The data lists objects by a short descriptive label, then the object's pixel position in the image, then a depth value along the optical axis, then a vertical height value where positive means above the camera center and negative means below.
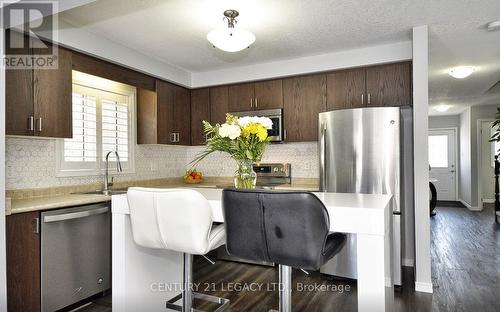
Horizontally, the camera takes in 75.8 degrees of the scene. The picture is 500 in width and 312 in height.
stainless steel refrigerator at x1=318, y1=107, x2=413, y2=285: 2.86 -0.03
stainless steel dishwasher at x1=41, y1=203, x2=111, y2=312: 2.28 -0.73
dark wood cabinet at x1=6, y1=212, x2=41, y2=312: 2.10 -0.68
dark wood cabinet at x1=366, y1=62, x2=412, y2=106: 3.34 +0.76
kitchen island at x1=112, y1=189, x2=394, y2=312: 1.38 -0.54
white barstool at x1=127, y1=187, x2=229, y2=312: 1.59 -0.32
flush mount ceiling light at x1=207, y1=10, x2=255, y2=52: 2.31 +0.88
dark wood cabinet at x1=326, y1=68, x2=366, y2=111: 3.54 +0.76
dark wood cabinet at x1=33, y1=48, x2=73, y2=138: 2.55 +0.50
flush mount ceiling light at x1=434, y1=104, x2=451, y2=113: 6.99 +1.08
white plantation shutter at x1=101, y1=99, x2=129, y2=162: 3.46 +0.35
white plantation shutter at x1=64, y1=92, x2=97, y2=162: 3.09 +0.28
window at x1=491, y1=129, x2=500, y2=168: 7.41 +0.17
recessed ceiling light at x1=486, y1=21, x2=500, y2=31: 2.78 +1.15
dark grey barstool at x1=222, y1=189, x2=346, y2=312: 1.32 -0.30
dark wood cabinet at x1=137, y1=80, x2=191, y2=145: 3.82 +0.54
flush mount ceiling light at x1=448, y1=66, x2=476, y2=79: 4.13 +1.10
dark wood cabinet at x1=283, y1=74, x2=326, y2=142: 3.75 +0.62
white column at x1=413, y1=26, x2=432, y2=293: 2.80 -0.07
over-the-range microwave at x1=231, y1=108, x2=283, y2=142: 3.90 +0.42
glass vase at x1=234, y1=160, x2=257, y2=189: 1.94 -0.10
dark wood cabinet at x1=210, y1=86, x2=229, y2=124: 4.26 +0.73
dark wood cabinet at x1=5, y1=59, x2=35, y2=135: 2.34 +0.43
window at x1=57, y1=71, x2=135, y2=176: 3.10 +0.34
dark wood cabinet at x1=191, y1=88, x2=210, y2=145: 4.38 +0.63
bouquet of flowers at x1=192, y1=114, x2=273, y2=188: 1.83 +0.10
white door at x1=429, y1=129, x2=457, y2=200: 8.19 -0.16
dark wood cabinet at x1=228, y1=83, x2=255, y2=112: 4.11 +0.79
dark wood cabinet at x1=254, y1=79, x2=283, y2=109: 3.95 +0.79
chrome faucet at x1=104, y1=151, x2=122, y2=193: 3.30 -0.15
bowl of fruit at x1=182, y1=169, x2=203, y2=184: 4.41 -0.26
